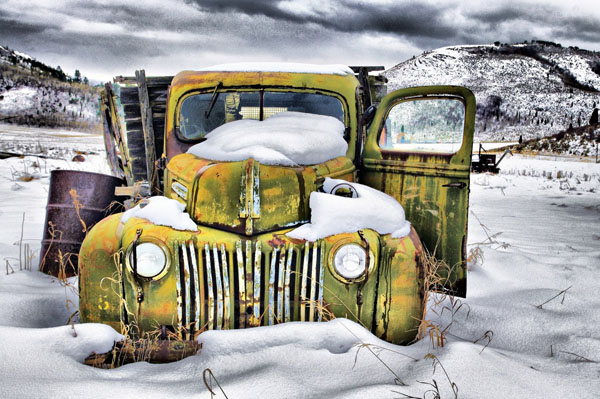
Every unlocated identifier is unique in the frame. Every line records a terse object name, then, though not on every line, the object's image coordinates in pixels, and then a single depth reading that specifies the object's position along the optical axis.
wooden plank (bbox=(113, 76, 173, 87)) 4.31
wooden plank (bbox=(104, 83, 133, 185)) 4.64
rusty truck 2.15
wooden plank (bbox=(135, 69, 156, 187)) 4.13
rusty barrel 3.68
